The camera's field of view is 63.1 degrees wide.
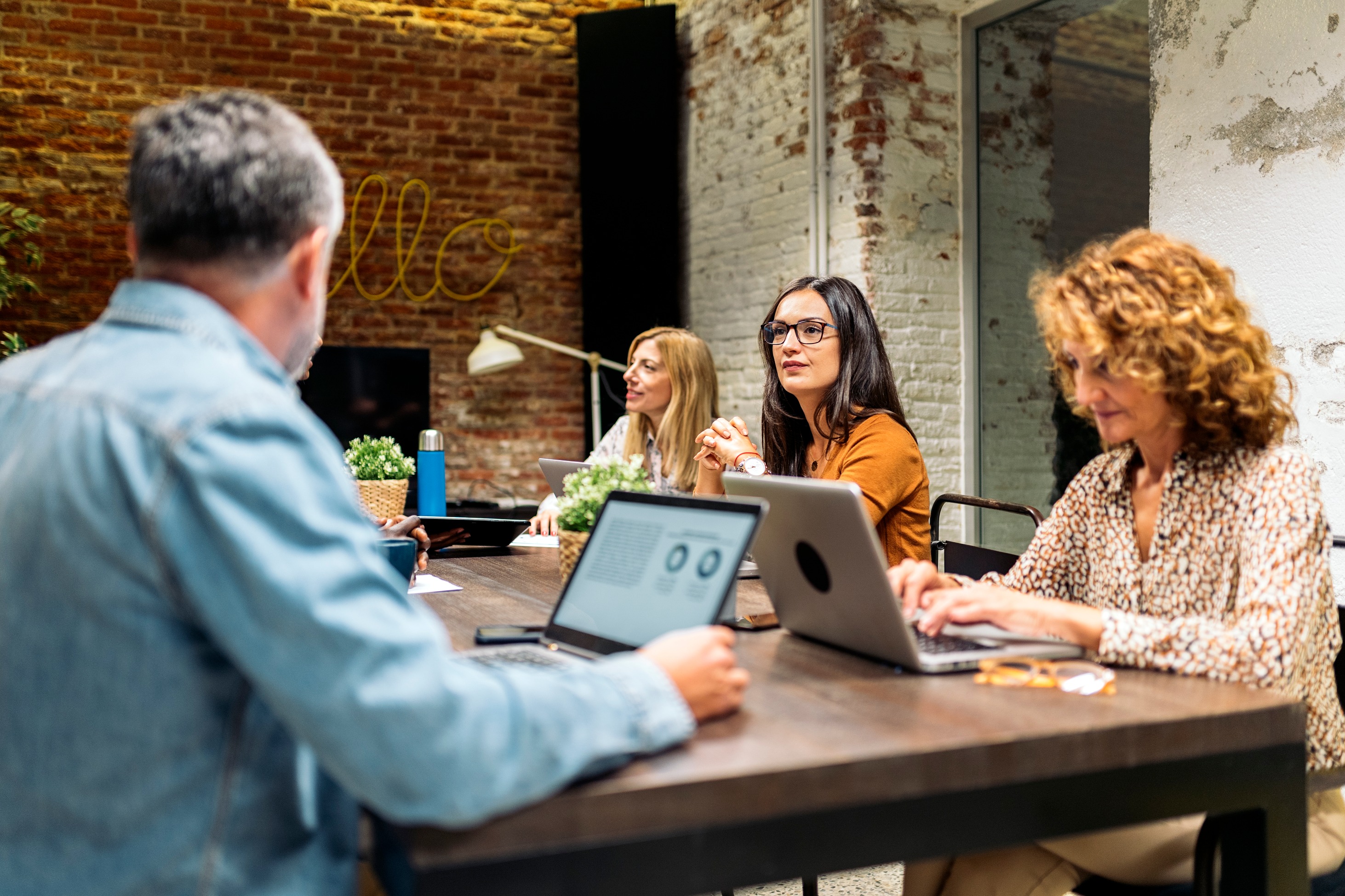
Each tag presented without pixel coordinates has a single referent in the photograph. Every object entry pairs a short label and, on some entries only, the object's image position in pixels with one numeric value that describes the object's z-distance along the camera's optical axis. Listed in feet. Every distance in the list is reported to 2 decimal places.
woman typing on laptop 4.17
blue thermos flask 9.39
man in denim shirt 2.56
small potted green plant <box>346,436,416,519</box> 8.11
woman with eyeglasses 7.68
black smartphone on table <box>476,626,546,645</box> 4.66
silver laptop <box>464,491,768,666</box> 3.89
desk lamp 17.28
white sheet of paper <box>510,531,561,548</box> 8.89
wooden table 2.83
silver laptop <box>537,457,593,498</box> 8.85
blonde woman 11.46
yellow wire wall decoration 18.07
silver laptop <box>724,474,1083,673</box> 4.06
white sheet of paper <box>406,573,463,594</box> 6.29
